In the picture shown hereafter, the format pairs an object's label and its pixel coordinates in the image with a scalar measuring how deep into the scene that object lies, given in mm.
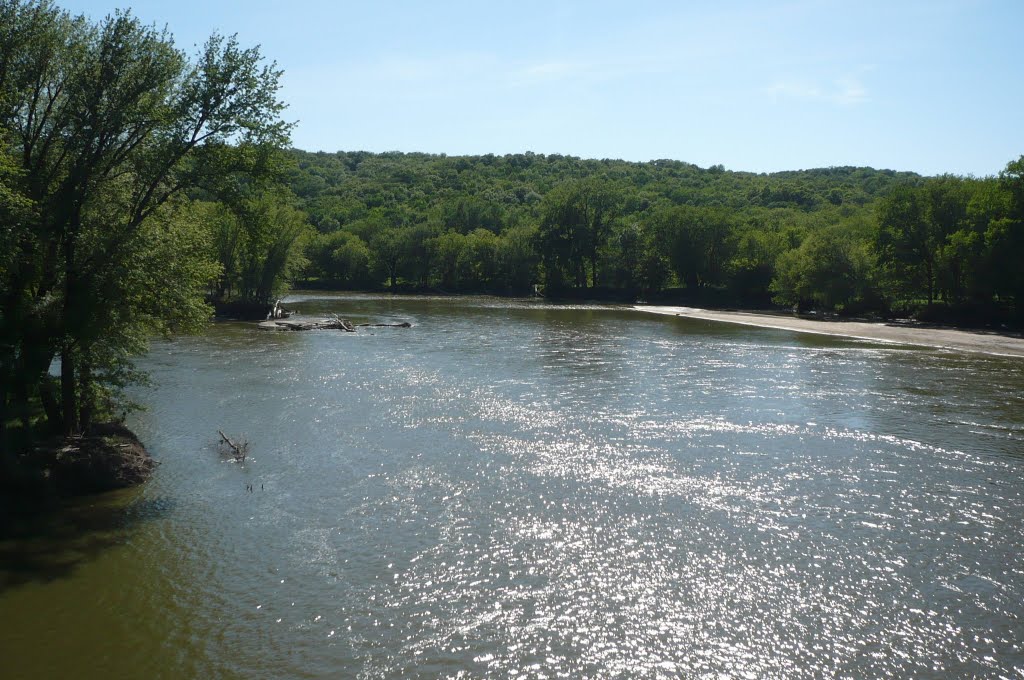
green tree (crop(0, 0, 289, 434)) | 18094
